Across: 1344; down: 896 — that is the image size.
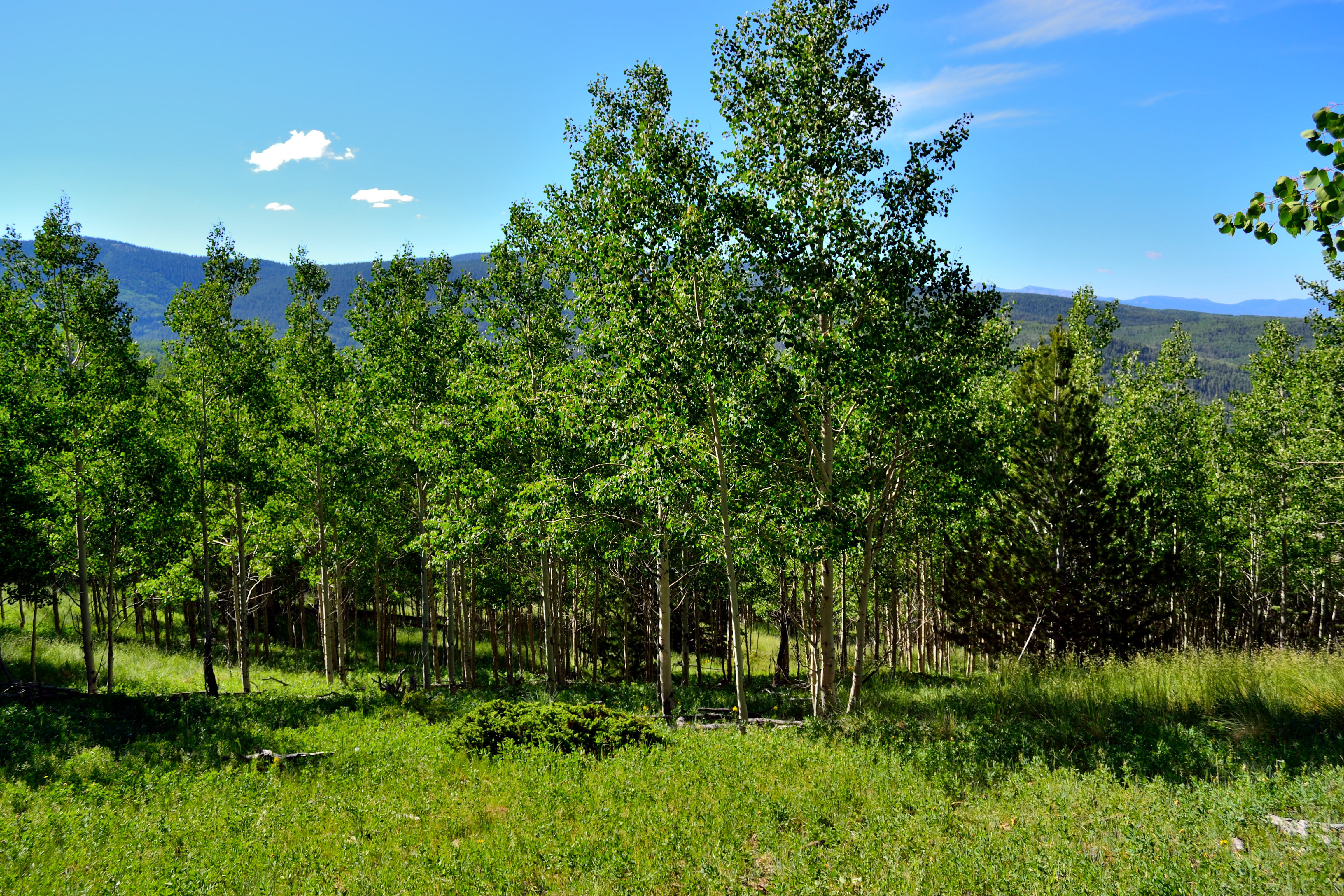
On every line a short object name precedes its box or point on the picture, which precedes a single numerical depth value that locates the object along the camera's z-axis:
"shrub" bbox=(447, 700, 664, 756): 12.13
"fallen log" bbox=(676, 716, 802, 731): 14.77
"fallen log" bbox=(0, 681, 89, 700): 17.88
